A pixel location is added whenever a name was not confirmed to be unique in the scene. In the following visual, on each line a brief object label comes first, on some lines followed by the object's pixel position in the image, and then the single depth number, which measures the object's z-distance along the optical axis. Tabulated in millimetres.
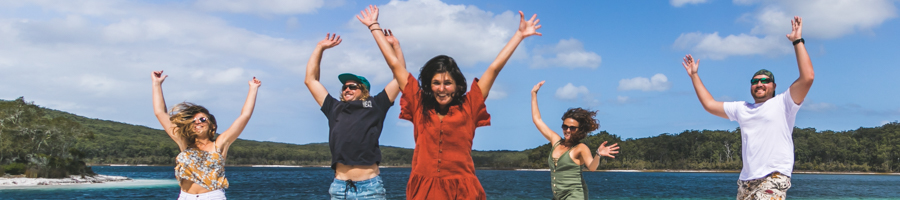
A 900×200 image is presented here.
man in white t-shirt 4715
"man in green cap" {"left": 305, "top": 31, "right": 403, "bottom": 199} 4902
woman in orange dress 3441
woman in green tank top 6250
